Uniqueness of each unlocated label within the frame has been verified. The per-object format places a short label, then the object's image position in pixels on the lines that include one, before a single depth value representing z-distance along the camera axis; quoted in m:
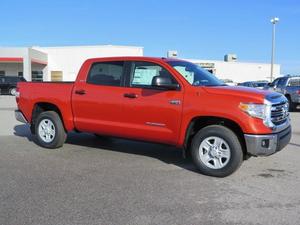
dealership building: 32.58
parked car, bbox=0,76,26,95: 27.34
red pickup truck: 4.53
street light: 30.09
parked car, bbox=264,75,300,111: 14.01
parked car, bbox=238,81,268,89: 25.07
